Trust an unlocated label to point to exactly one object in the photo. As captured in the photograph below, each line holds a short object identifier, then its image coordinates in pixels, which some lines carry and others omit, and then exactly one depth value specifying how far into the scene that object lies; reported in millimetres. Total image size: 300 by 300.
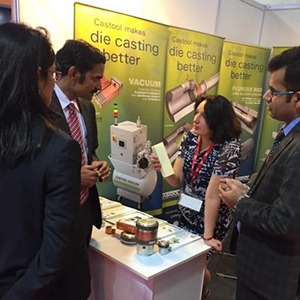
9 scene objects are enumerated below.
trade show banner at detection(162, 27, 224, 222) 3201
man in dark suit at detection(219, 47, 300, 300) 1149
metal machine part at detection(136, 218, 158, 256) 1431
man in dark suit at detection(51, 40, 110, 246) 1481
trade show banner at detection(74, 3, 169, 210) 2402
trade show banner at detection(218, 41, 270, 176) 3826
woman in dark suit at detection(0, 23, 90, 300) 816
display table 1426
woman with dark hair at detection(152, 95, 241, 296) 1812
